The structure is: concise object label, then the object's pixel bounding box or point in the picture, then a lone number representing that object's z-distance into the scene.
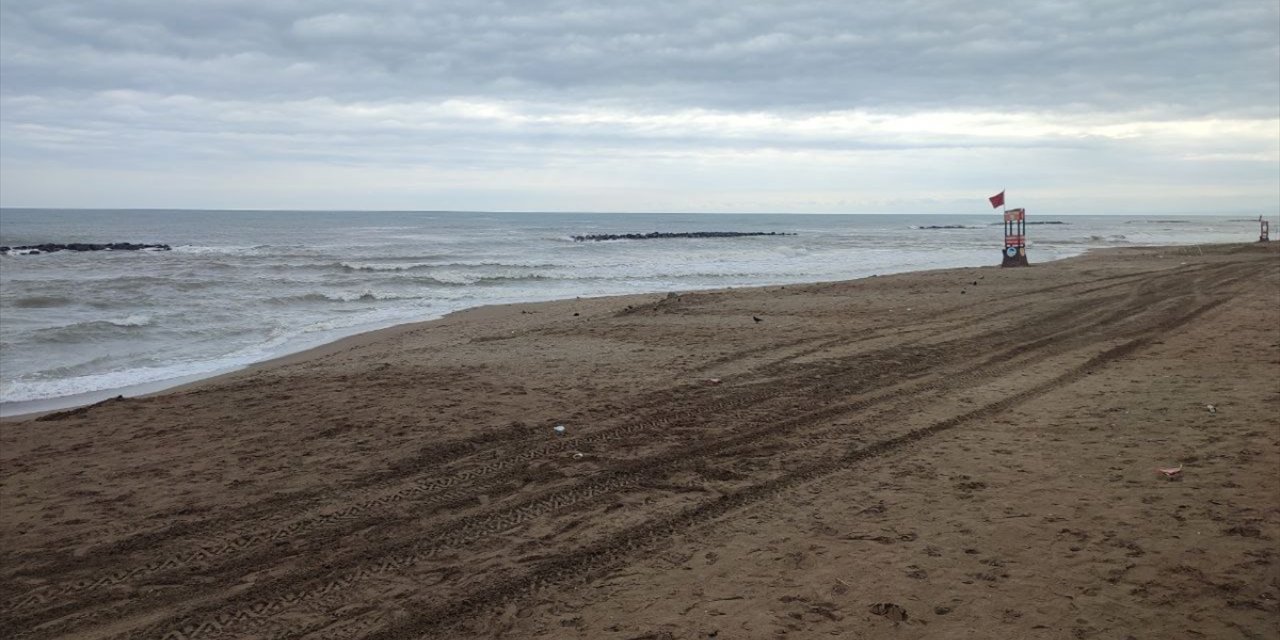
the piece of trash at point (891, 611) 3.46
